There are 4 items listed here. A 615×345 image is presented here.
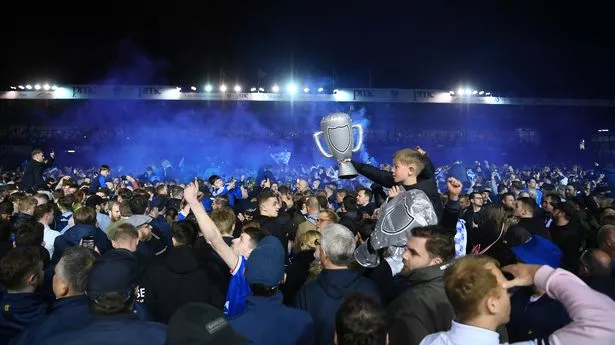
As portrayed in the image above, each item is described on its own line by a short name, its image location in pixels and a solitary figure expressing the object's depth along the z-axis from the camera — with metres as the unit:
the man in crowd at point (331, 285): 3.61
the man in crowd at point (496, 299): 2.06
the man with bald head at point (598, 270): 4.06
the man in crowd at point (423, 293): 3.00
